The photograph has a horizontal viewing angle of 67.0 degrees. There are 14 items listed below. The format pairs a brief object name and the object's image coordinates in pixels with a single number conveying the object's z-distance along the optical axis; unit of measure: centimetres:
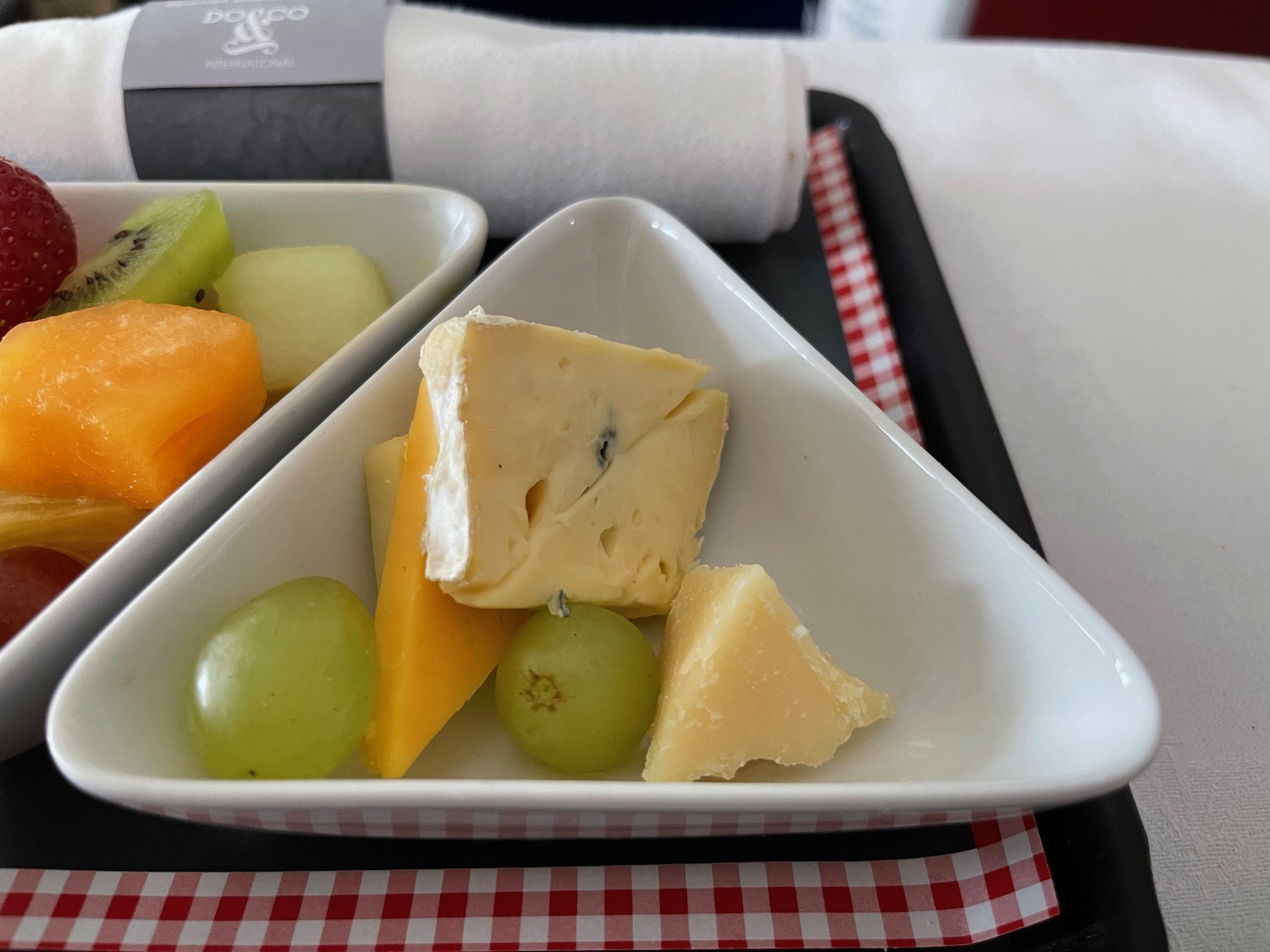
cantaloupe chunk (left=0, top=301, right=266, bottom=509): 11
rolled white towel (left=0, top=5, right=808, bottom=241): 17
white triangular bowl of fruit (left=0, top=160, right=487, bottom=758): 11
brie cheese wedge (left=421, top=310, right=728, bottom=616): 11
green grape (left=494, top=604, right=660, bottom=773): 11
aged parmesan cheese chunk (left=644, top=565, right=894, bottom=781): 10
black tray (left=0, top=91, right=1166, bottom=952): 11
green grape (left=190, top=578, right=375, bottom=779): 10
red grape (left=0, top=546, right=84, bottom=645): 11
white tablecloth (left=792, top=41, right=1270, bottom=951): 13
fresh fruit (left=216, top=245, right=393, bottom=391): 14
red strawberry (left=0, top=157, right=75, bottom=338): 13
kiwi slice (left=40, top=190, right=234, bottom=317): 14
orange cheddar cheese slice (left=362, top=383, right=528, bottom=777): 11
